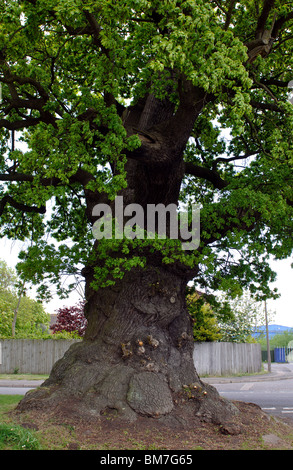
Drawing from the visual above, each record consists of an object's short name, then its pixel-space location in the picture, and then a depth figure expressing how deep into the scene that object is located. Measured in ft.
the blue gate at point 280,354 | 171.63
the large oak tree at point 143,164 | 25.63
